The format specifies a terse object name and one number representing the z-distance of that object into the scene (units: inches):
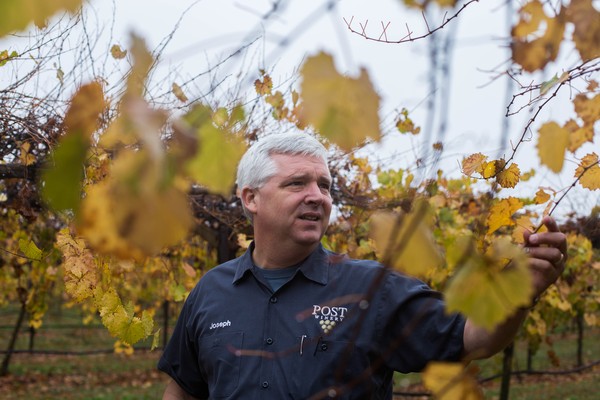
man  73.9
